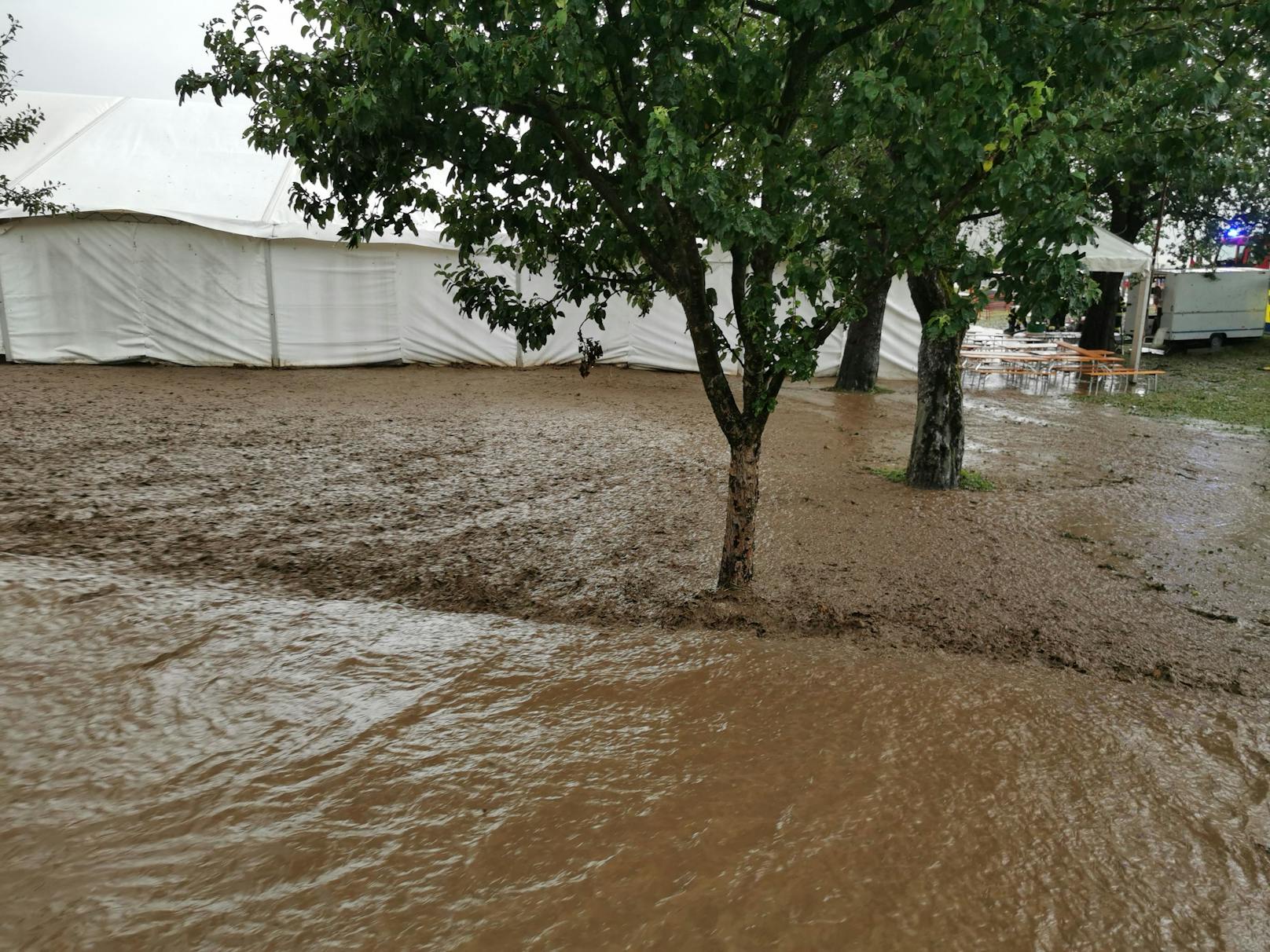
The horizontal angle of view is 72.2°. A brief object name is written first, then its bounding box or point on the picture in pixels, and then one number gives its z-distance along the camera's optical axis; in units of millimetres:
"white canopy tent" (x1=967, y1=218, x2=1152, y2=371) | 15266
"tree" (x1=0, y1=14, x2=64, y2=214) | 12766
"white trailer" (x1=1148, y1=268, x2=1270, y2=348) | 22812
